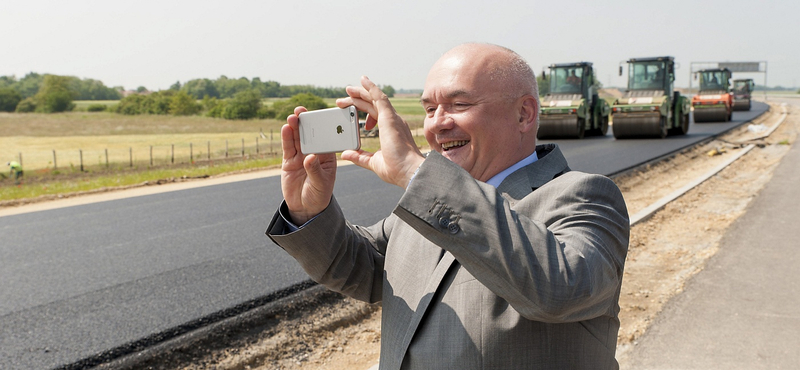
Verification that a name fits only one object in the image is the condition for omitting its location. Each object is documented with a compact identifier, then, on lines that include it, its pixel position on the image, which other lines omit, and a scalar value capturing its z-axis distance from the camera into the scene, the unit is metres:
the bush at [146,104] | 91.06
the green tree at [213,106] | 80.34
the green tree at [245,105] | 72.62
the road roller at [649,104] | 21.12
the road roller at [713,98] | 30.47
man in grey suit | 1.33
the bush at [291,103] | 58.94
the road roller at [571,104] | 21.89
